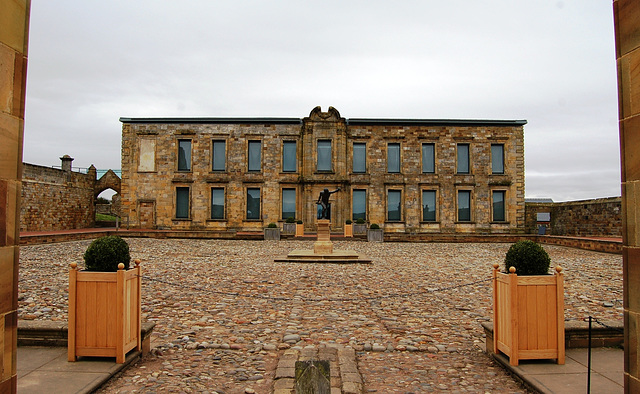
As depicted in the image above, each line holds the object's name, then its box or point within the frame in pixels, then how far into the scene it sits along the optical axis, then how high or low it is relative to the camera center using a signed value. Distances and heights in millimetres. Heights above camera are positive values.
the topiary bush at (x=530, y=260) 4593 -478
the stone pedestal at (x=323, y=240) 15562 -948
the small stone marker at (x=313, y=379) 2711 -1101
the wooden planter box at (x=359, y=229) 27094 -857
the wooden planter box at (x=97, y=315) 4410 -1105
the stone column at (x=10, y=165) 2816 +344
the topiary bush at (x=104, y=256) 4645 -481
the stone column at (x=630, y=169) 2932 +366
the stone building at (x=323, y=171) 30438 +3398
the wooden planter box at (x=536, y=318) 4422 -1098
